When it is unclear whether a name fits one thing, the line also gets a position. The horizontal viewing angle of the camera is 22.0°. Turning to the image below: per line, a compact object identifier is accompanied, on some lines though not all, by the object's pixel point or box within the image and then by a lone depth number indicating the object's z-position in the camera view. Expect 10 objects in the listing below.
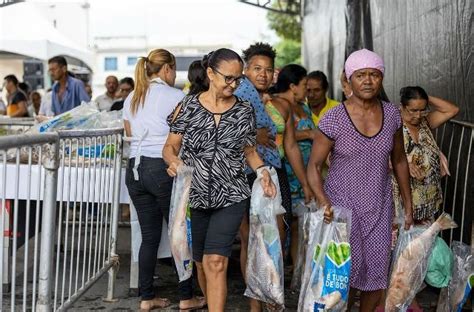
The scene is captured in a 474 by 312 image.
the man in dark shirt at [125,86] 17.86
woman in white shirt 8.71
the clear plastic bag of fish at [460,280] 7.75
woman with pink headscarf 7.12
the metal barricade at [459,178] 8.80
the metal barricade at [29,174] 5.53
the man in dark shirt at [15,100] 22.04
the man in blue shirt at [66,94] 13.88
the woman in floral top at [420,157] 8.26
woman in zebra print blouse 7.24
